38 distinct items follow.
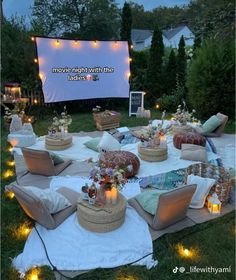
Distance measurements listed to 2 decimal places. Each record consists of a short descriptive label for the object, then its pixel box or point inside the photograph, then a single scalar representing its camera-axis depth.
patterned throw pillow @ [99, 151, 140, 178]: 4.42
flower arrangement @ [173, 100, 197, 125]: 6.68
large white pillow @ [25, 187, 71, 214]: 3.17
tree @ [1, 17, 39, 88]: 8.64
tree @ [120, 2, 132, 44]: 9.97
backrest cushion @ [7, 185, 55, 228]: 2.94
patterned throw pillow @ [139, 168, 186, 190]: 4.30
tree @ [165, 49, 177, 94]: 10.38
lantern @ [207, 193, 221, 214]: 3.60
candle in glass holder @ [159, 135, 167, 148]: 5.43
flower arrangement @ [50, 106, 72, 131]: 5.90
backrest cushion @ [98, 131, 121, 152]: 5.41
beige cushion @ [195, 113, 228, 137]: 6.65
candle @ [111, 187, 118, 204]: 3.20
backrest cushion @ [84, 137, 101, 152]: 5.76
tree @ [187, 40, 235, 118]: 7.56
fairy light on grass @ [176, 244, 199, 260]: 2.87
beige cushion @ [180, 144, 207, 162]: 5.19
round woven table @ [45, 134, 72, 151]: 5.76
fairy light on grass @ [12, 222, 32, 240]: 3.15
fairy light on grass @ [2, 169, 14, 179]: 4.65
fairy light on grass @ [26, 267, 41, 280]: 2.61
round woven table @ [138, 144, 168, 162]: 5.25
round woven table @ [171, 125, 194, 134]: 6.55
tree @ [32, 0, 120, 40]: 18.91
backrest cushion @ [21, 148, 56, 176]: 4.28
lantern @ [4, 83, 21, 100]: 8.02
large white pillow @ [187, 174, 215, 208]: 3.66
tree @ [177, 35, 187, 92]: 10.50
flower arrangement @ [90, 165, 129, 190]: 3.06
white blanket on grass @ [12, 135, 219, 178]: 4.95
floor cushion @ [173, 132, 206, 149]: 5.66
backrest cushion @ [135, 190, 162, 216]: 3.35
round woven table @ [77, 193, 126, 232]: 3.08
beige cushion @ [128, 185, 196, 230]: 2.98
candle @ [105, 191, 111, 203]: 3.20
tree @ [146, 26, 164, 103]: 10.21
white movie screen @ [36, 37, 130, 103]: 8.40
